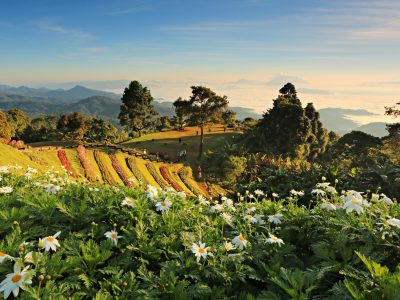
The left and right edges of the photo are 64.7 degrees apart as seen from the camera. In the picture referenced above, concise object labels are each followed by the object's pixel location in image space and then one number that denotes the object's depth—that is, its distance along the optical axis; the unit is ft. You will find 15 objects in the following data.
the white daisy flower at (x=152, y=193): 16.47
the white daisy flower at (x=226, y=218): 15.46
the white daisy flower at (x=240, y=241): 13.07
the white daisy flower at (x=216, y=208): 17.11
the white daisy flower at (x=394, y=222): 12.39
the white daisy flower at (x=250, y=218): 15.40
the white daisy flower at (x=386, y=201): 16.30
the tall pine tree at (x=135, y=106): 215.31
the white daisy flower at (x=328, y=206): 14.88
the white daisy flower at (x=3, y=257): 10.14
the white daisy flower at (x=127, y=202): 14.97
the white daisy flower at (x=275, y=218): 15.69
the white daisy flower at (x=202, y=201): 18.88
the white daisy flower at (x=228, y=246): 12.46
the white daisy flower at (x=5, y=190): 17.42
